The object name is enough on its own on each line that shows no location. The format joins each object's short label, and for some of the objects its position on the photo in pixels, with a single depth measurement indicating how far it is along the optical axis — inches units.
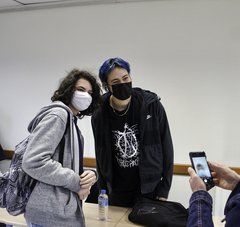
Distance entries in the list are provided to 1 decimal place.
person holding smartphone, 34.1
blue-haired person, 80.1
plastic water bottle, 76.0
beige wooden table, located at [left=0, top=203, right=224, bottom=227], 72.9
